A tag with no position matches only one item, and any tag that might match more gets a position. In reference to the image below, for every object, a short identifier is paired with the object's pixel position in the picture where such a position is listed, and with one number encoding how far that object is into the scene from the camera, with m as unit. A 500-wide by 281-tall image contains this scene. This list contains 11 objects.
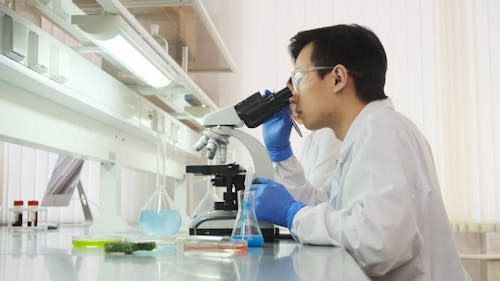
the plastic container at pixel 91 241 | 1.27
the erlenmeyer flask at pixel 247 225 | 1.34
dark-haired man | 1.25
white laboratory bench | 0.80
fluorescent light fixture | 1.57
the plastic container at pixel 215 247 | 1.09
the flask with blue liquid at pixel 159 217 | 1.54
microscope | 1.58
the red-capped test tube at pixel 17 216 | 2.25
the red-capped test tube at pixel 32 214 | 2.24
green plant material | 1.11
